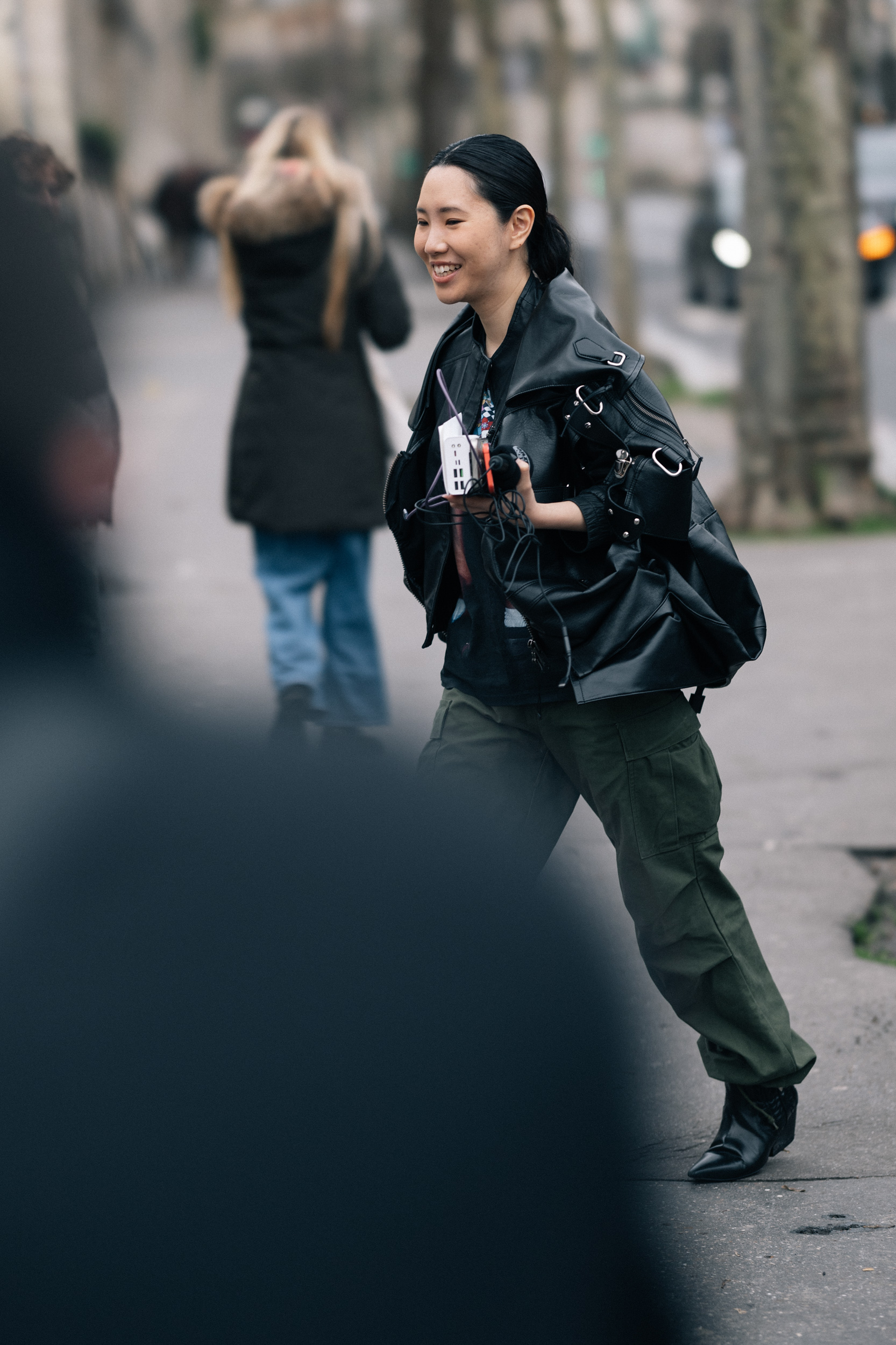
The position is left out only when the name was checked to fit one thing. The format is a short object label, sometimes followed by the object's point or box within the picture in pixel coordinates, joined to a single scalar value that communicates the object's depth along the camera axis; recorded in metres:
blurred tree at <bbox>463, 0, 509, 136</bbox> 42.48
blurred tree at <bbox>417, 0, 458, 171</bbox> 63.59
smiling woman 5.46
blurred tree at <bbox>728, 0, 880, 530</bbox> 17.93
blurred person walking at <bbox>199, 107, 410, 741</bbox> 11.09
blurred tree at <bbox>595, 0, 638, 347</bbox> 31.79
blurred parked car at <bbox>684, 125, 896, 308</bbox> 38.12
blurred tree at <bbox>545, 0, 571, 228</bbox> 38.70
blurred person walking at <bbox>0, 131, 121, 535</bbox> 8.11
